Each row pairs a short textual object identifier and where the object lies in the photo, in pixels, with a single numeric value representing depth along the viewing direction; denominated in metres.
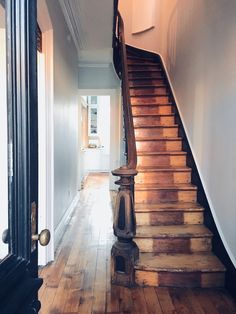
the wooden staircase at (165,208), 2.38
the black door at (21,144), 0.82
